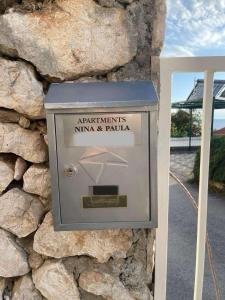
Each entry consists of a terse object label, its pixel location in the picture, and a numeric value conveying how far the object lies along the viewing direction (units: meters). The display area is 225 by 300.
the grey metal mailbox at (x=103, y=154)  0.80
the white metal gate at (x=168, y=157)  1.00
